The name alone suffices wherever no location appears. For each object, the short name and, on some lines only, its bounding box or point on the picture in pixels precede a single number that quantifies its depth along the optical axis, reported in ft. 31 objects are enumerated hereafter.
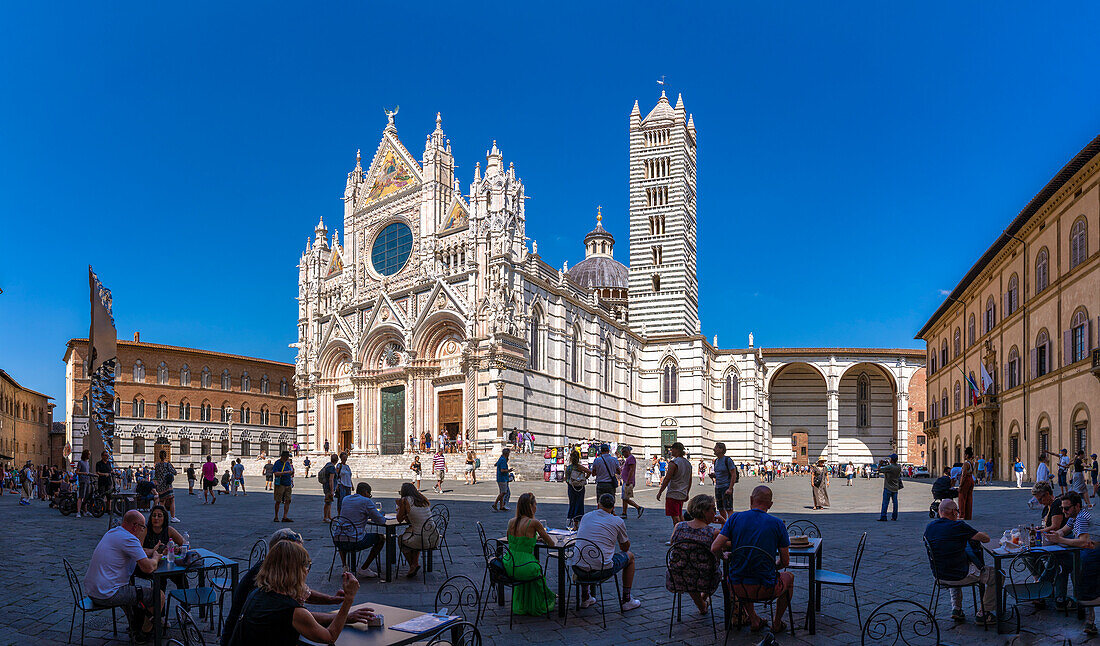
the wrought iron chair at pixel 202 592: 23.27
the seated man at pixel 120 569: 21.99
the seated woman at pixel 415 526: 32.91
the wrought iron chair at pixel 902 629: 23.09
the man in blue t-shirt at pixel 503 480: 63.16
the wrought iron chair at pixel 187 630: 20.84
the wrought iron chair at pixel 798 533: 24.92
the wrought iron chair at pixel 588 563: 25.70
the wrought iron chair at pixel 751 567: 22.54
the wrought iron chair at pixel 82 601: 22.03
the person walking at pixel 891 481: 55.83
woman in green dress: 25.66
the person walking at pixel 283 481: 55.26
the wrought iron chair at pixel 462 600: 27.13
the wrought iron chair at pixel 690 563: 24.16
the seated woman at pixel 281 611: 15.10
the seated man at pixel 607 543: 25.90
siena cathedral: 122.62
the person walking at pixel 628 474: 52.49
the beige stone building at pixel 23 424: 179.42
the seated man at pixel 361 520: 32.60
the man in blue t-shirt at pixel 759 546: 22.58
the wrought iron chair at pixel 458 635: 17.12
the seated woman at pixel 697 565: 24.29
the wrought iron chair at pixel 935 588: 24.89
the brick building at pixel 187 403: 168.14
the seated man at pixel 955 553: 24.57
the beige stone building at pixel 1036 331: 80.79
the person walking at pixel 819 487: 67.15
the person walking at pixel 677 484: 42.47
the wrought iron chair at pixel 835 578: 23.94
